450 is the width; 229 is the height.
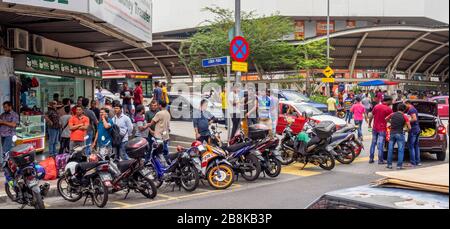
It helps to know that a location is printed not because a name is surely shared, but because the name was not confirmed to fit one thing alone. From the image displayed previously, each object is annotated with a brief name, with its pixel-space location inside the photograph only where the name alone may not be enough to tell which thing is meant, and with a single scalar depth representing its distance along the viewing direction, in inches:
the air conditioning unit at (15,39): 468.1
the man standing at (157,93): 694.3
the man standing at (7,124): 403.9
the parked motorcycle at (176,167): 343.9
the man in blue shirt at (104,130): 405.4
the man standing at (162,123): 428.8
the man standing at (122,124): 412.2
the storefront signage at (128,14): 407.8
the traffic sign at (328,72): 1087.6
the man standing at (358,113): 614.5
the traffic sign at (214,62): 469.9
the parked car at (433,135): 461.1
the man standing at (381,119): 439.5
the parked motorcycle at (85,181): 299.0
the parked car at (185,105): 890.1
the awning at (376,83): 1471.5
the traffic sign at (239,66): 479.5
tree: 1283.2
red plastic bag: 369.4
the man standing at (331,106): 835.4
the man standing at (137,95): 703.1
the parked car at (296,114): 629.3
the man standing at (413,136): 426.5
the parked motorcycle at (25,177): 278.6
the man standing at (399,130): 410.3
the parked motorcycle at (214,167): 350.6
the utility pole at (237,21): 498.1
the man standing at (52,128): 464.4
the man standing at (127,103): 695.1
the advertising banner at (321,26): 2196.1
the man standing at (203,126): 429.4
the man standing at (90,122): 452.1
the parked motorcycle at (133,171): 313.0
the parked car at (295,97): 896.0
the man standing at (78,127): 413.3
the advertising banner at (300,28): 2177.7
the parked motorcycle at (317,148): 425.4
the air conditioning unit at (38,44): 519.4
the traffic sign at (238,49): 475.9
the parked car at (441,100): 956.8
